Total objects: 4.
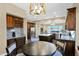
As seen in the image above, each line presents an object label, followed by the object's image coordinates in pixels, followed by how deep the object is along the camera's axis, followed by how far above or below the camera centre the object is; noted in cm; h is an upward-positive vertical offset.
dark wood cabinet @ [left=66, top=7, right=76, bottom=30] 140 +28
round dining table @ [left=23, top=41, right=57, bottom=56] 66 -29
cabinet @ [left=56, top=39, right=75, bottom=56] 144 -49
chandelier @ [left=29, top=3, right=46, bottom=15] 93 +35
